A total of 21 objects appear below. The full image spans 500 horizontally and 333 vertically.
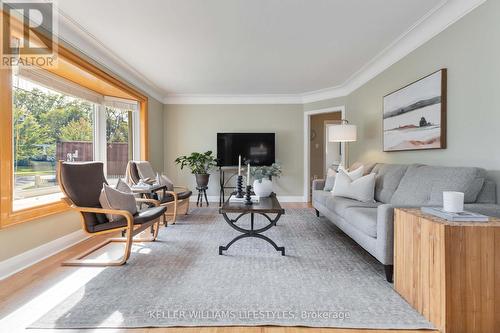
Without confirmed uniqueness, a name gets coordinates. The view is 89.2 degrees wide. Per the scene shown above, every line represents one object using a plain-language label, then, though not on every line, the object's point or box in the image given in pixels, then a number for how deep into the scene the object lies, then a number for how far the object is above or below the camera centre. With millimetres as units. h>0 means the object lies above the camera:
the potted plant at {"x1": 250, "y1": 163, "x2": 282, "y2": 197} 3109 -179
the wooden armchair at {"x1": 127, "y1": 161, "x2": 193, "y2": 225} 3989 -230
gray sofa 1978 -309
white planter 3208 -293
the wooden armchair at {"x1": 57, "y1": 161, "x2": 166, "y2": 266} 2395 -444
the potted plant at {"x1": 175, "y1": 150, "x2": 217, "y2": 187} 5391 -1
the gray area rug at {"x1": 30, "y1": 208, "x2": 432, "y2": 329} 1573 -949
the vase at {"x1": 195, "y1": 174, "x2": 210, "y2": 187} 5367 -340
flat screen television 5762 +390
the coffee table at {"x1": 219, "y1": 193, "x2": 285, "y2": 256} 2486 -446
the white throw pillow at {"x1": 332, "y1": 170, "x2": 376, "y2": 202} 3127 -295
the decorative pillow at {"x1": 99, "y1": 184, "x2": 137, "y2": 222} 2473 -361
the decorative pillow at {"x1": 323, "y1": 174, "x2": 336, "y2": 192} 3965 -296
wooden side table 1418 -632
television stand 5831 -280
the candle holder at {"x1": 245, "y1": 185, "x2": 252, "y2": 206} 2798 -371
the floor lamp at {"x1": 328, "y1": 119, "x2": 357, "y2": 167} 4164 +530
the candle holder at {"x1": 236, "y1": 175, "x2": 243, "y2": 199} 3106 -289
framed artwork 2615 +587
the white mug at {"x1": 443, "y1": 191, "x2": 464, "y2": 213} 1562 -231
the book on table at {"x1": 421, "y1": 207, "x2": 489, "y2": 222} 1491 -310
